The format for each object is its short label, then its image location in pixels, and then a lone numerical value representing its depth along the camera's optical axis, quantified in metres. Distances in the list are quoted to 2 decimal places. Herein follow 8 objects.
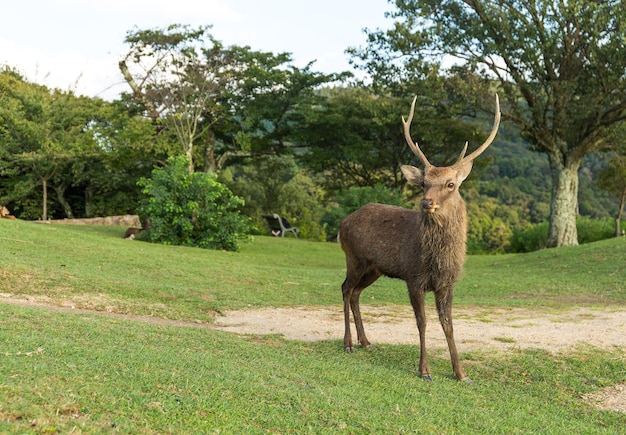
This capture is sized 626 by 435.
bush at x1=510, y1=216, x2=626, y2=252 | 29.58
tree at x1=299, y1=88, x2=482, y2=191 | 31.58
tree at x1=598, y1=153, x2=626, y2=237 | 30.55
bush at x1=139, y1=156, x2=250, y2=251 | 20.48
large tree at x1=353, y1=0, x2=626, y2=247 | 22.06
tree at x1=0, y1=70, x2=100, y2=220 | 29.97
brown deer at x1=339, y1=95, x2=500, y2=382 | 6.27
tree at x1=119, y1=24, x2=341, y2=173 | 28.78
